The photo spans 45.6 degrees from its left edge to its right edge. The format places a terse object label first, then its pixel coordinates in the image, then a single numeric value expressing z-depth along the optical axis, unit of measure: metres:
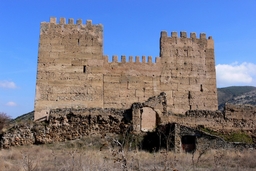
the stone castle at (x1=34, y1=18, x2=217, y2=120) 21.52
